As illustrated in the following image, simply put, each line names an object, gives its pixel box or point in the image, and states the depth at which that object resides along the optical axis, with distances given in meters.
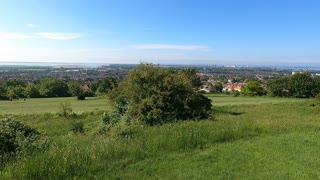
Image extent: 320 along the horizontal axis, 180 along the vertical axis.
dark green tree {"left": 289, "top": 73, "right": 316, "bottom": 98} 36.01
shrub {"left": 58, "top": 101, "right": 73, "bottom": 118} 18.41
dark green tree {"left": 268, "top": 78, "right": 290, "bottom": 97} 36.97
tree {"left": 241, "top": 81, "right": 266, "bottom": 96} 40.18
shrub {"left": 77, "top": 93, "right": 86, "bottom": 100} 31.87
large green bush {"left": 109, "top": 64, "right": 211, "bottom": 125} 9.88
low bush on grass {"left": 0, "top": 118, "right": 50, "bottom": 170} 4.63
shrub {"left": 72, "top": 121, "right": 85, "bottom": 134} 10.46
